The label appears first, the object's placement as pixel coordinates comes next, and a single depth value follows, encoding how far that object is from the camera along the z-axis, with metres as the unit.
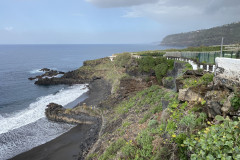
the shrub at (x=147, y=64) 38.35
